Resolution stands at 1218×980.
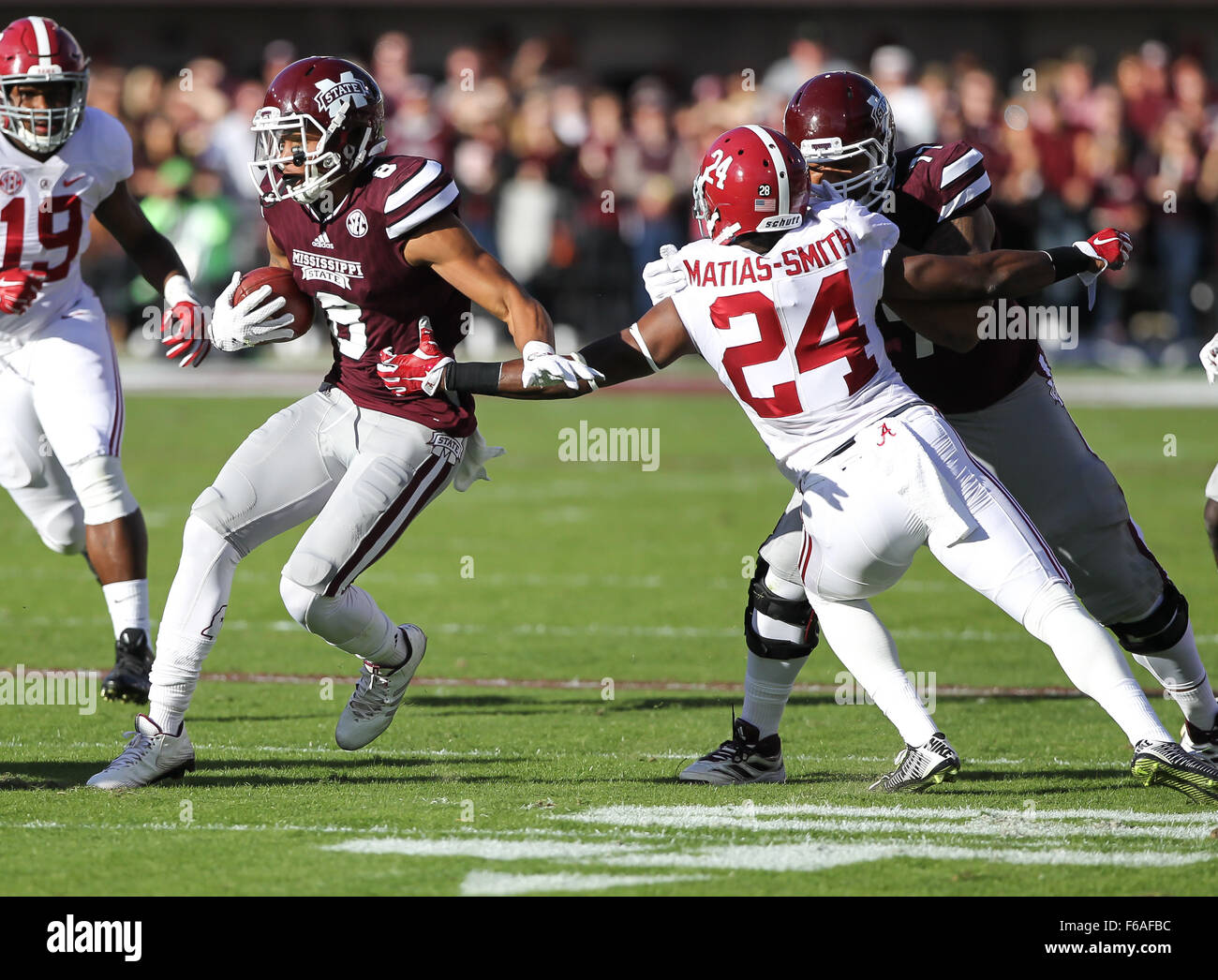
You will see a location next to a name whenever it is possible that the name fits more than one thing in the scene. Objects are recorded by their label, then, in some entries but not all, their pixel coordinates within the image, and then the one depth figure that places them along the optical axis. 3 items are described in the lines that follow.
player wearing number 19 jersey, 12.37
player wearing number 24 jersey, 9.03
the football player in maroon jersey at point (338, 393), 9.98
